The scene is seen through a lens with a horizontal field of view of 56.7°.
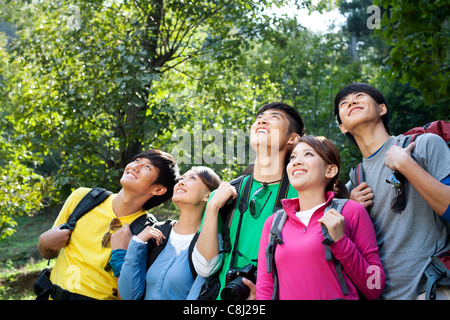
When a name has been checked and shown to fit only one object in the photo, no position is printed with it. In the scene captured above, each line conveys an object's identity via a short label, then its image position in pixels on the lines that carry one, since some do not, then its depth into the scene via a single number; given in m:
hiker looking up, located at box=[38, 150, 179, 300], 3.11
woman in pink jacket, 2.08
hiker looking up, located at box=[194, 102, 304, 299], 2.58
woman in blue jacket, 2.76
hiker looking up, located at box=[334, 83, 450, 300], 2.17
